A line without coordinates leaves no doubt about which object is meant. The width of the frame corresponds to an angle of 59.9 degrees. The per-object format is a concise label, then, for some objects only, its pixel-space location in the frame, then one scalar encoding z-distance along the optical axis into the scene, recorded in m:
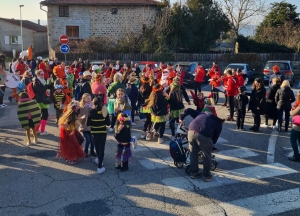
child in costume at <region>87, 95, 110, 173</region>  5.47
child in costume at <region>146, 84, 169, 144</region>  6.92
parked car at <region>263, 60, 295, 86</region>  15.46
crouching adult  5.12
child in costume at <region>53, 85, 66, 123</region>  7.67
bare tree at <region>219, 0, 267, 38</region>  31.48
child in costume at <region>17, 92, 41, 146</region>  6.75
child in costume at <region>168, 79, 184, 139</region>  7.23
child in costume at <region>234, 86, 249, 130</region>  8.08
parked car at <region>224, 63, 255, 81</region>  16.22
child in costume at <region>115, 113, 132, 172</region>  5.58
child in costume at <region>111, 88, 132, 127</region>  6.15
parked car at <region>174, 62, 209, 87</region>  14.72
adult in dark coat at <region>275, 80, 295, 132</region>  7.84
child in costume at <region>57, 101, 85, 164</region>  5.94
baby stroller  5.80
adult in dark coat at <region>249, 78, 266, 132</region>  8.07
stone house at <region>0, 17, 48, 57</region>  34.92
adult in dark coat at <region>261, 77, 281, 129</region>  8.51
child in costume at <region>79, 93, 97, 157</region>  6.07
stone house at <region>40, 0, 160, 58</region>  25.28
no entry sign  14.60
